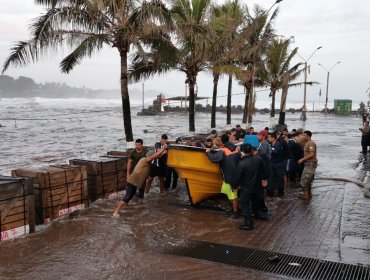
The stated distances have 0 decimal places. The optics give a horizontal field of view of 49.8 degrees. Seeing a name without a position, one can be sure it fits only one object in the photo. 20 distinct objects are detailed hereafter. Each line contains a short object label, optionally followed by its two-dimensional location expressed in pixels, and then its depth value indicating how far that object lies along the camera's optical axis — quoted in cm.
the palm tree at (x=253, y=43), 2052
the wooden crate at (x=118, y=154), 1171
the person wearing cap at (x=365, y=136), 1789
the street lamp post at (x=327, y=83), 5749
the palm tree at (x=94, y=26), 1162
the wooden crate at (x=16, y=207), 700
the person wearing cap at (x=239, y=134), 1373
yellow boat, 884
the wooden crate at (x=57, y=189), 802
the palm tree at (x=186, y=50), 1334
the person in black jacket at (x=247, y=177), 757
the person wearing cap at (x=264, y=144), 939
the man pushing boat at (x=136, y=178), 855
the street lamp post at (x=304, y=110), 4376
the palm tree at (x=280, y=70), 2695
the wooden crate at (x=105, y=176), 962
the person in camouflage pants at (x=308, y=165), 992
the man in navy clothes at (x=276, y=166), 993
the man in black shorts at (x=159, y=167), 1032
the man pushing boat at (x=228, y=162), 824
